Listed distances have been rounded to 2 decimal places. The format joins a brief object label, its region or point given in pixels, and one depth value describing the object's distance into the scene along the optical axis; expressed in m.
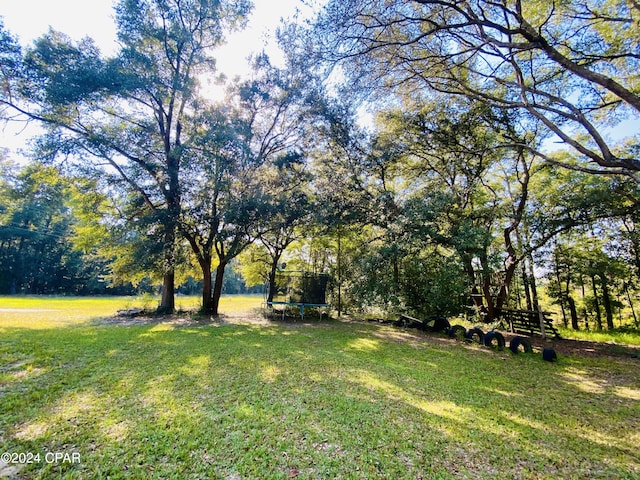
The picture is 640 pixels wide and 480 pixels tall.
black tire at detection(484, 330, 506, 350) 6.75
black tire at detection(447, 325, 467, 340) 8.04
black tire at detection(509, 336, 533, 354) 6.29
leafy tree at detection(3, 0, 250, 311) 8.38
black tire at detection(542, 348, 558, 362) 5.70
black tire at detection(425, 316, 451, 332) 8.98
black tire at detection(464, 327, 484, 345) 7.26
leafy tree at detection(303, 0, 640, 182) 5.00
